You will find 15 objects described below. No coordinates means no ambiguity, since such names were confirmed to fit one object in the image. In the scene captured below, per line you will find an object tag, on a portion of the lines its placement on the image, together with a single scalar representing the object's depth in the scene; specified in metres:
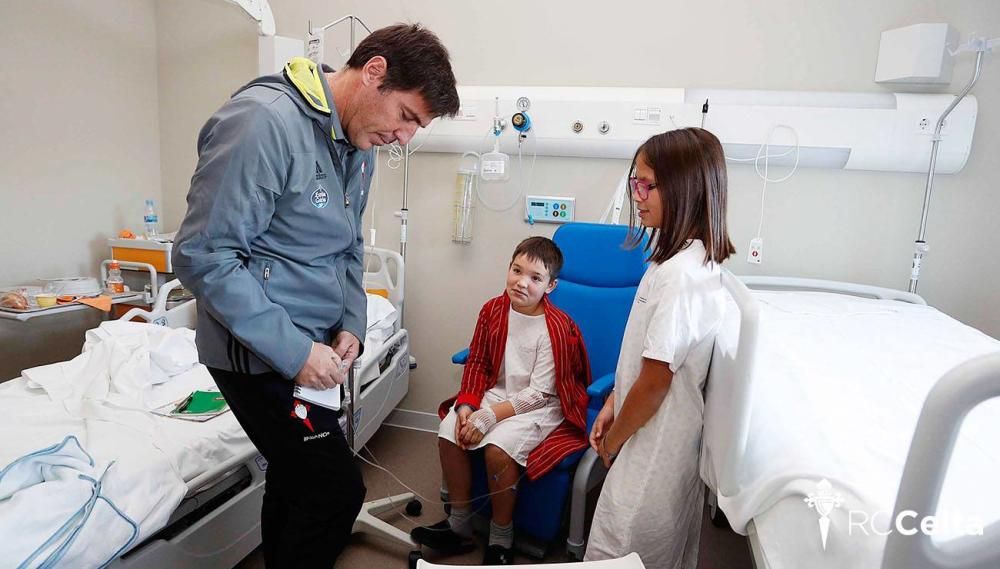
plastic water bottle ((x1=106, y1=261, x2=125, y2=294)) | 2.55
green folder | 1.64
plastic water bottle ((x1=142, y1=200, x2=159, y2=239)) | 2.76
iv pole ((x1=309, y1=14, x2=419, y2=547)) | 1.80
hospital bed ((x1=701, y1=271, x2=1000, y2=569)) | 0.56
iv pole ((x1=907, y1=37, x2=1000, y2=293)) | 2.01
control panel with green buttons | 2.60
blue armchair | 2.11
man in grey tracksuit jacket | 0.99
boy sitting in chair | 1.78
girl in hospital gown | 1.19
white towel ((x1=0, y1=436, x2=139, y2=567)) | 0.97
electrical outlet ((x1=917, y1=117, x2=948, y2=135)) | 2.17
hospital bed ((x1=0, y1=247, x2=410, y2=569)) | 1.24
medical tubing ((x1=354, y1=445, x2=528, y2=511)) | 2.23
